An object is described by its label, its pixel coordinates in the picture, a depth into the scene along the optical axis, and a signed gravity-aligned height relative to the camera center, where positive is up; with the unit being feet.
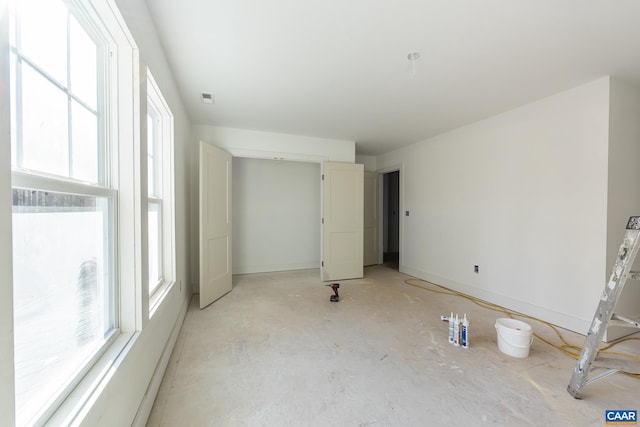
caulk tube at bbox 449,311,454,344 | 7.76 -3.68
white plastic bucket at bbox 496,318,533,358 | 6.92 -3.55
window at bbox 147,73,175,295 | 7.33 +0.52
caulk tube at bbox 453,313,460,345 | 7.64 -3.68
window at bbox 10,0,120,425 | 2.52 +0.05
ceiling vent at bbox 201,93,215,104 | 9.39 +4.08
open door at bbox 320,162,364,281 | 14.37 -0.71
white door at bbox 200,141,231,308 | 10.41 -0.65
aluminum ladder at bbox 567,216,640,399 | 5.29 -2.37
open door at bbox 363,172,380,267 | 18.22 -0.78
